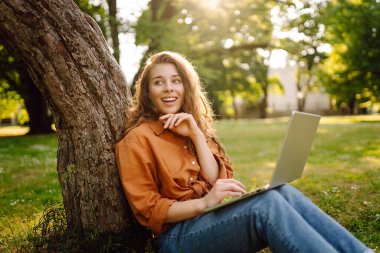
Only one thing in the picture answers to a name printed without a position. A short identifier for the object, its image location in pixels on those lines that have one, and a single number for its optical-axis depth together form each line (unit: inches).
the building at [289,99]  2150.0
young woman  97.0
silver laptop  100.4
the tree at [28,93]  732.7
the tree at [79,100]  118.6
